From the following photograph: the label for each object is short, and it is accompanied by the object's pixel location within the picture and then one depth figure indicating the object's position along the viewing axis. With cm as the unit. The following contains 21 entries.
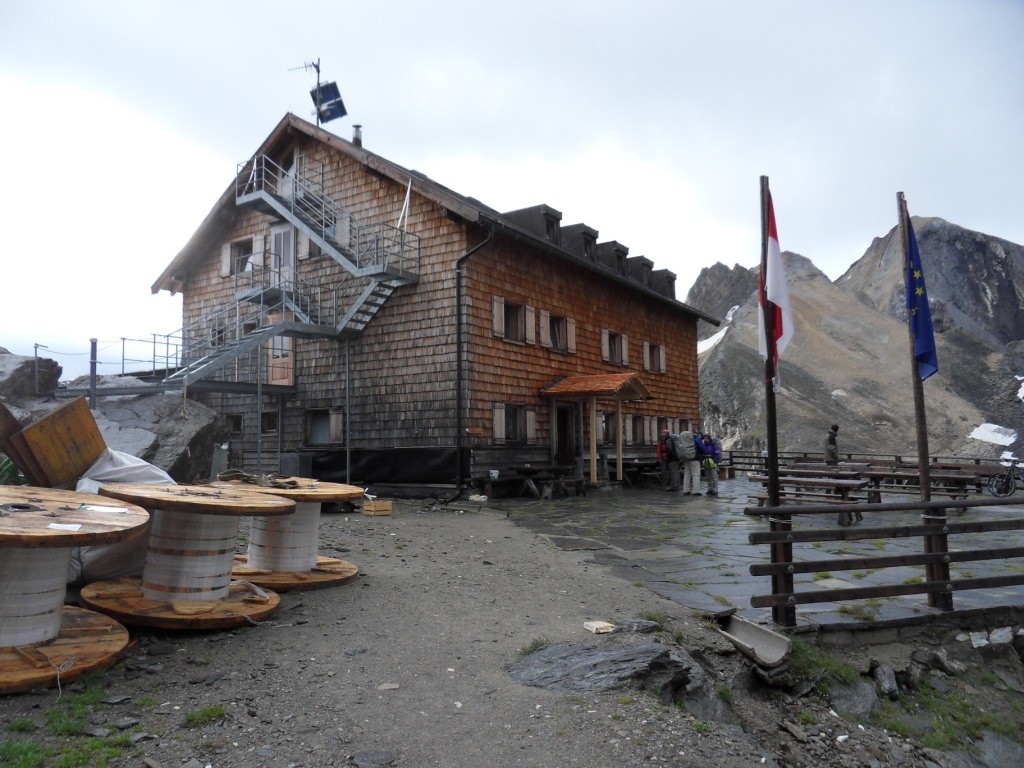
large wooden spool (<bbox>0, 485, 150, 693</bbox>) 390
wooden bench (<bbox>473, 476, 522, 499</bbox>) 1628
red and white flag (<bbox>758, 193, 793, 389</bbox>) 661
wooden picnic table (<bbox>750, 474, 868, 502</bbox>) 1283
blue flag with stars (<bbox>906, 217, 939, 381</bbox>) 728
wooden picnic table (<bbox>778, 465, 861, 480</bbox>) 1411
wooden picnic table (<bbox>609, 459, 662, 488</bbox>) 2166
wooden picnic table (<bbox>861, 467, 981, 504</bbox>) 1467
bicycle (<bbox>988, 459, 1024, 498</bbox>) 1802
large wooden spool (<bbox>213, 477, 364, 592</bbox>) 662
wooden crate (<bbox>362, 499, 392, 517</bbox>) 1341
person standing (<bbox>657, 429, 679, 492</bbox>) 1959
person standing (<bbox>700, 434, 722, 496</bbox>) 1864
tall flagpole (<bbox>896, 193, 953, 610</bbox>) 678
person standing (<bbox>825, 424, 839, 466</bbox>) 1992
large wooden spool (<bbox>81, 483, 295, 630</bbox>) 501
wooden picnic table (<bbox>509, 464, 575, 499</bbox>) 1714
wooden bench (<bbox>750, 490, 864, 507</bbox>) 1369
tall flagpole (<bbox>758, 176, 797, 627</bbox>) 612
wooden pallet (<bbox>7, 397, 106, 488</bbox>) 569
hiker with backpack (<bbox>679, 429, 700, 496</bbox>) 1808
